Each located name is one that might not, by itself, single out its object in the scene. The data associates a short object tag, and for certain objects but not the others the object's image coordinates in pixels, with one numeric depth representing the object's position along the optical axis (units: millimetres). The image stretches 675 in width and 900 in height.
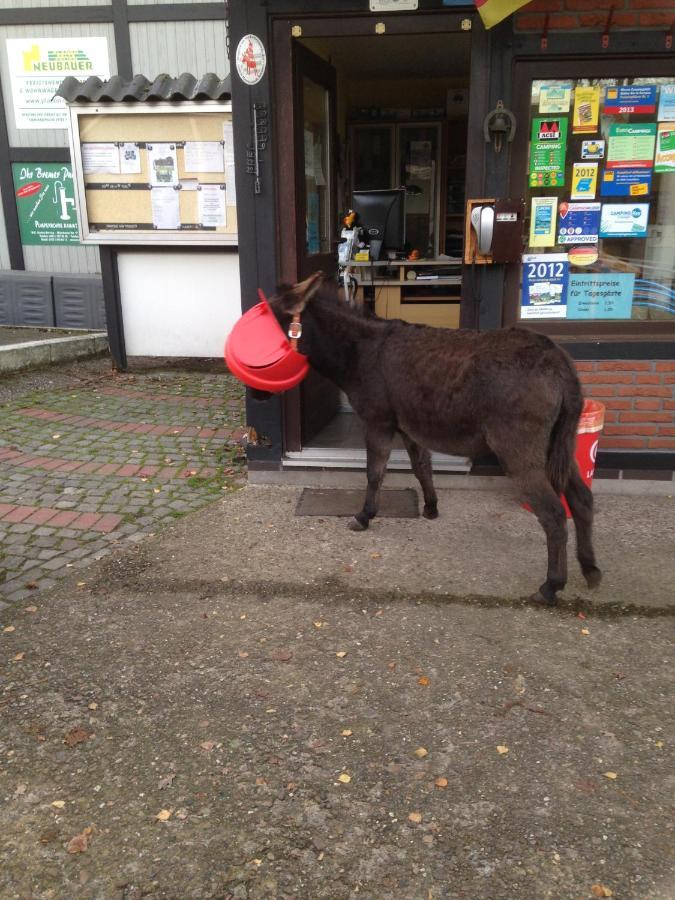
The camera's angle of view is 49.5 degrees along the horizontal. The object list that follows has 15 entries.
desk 7531
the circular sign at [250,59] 4840
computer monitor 7695
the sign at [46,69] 10372
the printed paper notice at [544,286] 5152
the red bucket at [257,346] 4414
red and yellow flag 4301
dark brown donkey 3693
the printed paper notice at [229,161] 7500
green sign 10875
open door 5266
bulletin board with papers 7668
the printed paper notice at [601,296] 5195
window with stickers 4855
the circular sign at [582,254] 5148
